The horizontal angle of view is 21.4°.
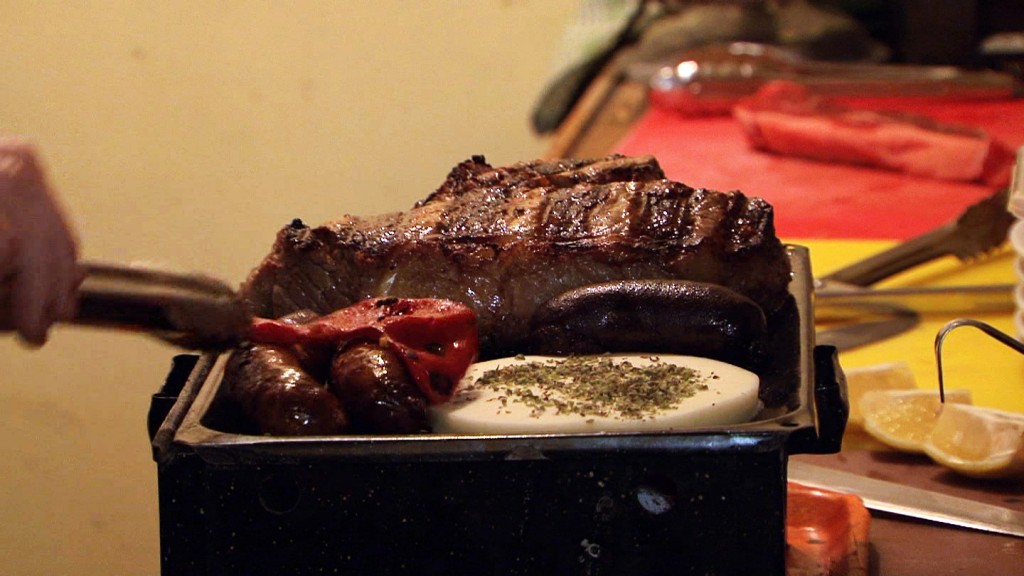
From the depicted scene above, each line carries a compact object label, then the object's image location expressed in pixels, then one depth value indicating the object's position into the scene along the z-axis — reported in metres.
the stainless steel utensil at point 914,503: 1.25
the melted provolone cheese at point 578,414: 1.12
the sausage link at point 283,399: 1.12
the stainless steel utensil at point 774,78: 2.75
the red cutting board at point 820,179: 2.05
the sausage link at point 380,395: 1.14
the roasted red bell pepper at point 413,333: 1.16
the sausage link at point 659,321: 1.21
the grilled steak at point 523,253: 1.25
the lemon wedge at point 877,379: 1.44
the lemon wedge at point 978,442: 1.30
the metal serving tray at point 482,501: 1.09
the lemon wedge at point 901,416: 1.36
